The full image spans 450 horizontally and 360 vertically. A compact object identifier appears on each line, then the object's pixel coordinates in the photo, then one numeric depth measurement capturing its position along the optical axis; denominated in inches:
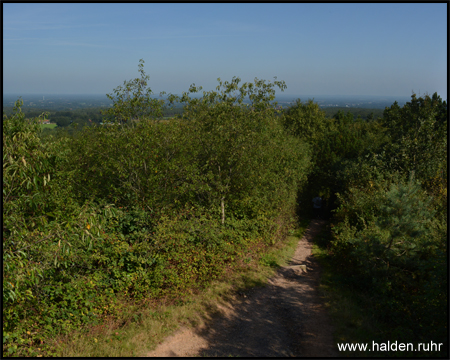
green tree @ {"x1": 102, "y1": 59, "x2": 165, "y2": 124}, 537.3
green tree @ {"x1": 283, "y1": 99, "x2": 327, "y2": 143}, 1435.8
